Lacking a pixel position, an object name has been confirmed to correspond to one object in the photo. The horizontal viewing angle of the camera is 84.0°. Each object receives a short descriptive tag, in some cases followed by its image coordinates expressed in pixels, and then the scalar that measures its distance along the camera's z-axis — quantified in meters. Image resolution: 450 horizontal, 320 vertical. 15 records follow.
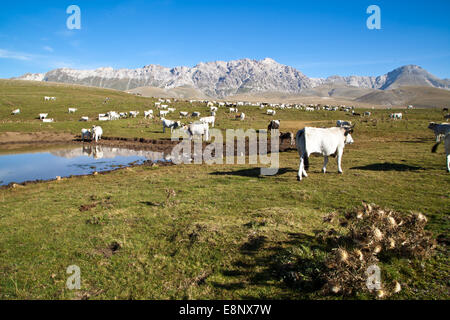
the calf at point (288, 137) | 29.55
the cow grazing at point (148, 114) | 56.08
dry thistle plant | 5.04
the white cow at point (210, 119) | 43.80
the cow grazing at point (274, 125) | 38.96
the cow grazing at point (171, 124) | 41.03
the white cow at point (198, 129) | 33.91
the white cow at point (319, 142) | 14.01
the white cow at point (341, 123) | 39.80
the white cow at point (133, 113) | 58.49
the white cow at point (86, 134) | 39.09
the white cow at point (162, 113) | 57.85
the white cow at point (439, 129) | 17.17
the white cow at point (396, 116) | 54.51
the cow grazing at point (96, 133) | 37.28
